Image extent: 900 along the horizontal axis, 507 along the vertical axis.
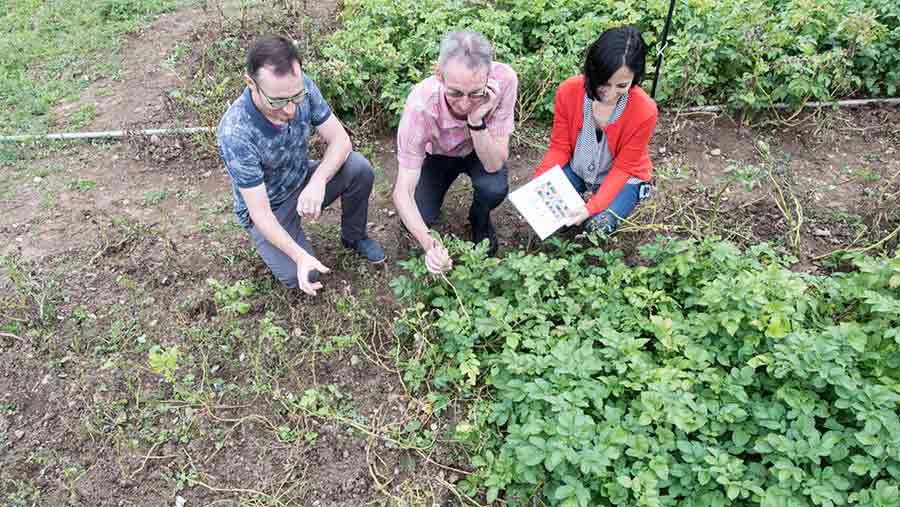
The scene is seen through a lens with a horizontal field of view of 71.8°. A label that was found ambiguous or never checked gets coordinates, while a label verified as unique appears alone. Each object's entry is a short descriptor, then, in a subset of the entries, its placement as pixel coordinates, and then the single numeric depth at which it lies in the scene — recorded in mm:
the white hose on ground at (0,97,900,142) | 3936
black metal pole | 3398
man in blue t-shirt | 2445
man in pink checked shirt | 2424
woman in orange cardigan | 2576
